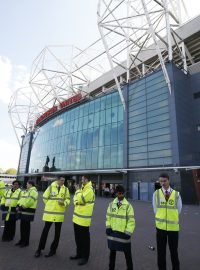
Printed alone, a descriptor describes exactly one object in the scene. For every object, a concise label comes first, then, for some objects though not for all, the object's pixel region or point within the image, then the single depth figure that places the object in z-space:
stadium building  25.94
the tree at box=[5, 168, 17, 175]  147.50
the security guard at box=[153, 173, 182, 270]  4.35
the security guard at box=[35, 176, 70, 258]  5.48
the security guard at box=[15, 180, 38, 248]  6.20
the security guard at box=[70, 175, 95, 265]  5.27
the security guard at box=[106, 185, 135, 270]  4.26
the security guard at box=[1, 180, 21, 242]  6.76
